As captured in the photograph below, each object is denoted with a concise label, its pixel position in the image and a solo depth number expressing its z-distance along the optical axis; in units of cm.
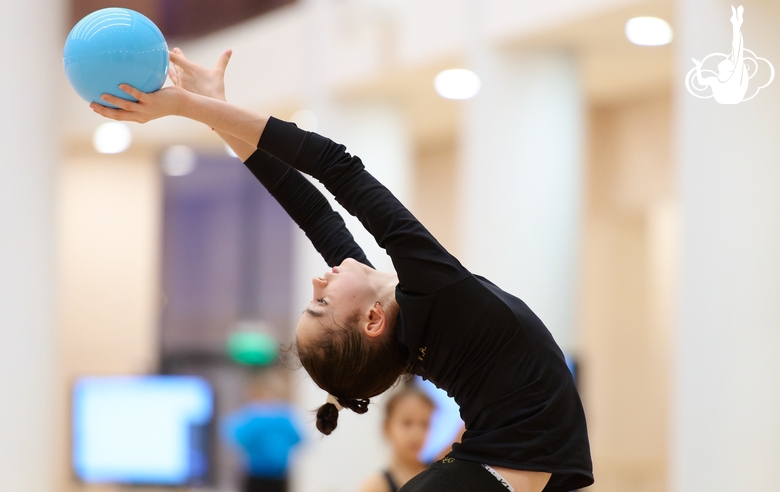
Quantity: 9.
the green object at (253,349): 3225
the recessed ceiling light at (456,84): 1830
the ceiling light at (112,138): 2705
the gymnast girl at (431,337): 554
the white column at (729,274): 1143
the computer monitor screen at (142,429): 2000
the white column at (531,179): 1648
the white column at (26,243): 1321
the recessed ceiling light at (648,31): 1540
